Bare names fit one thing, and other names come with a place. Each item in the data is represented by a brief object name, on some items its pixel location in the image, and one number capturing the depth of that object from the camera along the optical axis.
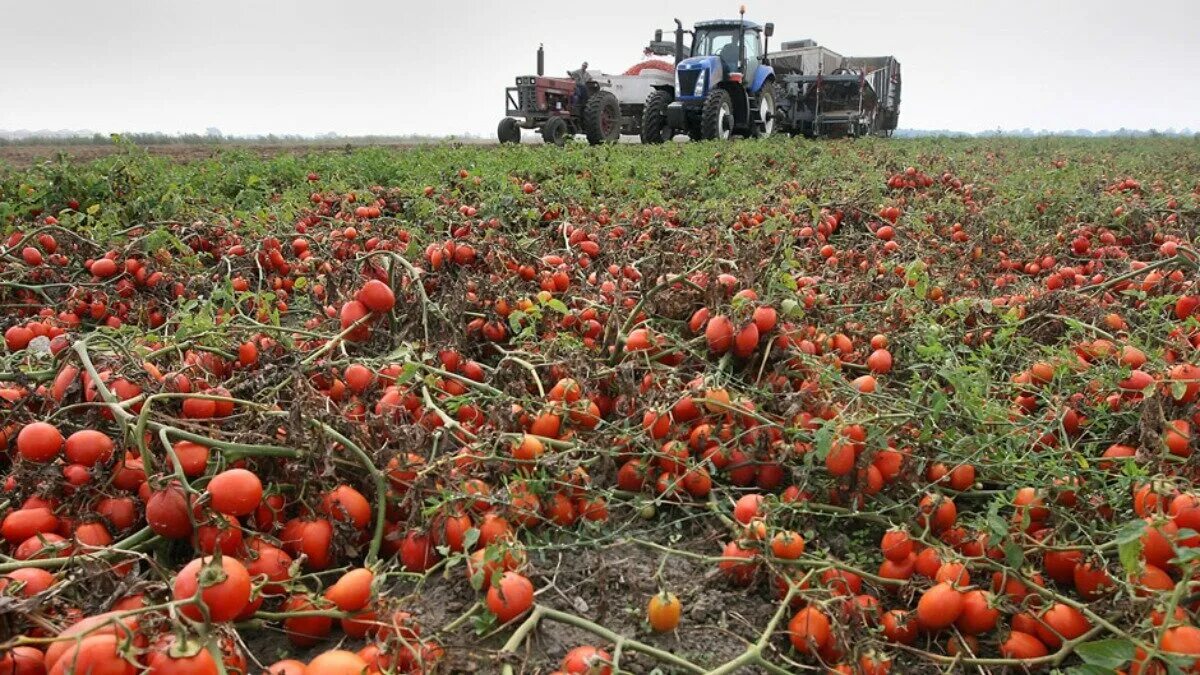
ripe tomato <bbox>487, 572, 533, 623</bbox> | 1.69
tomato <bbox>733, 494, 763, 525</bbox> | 2.04
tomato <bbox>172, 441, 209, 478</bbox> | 1.88
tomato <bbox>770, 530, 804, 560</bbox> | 1.89
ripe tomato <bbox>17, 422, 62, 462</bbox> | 1.87
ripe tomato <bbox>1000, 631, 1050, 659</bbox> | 1.75
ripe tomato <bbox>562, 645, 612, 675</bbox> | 1.50
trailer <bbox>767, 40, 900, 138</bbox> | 21.47
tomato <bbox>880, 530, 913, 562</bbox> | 1.92
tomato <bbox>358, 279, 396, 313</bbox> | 2.85
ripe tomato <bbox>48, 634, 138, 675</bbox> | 1.19
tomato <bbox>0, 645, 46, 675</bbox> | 1.30
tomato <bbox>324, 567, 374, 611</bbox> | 1.66
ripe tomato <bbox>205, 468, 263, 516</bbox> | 1.73
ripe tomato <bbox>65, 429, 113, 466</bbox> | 1.89
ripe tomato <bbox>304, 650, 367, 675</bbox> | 1.36
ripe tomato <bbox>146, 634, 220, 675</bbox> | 1.20
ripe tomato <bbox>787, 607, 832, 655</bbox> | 1.73
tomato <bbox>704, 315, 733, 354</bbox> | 2.66
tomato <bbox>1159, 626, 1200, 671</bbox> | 1.52
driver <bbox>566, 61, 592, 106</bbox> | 18.73
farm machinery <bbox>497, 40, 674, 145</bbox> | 17.81
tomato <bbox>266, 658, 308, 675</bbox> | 1.36
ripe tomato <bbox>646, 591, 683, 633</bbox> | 1.76
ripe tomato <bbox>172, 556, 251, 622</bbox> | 1.34
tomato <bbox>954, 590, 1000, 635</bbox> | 1.79
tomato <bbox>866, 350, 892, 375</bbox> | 2.91
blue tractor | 17.14
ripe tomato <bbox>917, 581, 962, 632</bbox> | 1.79
